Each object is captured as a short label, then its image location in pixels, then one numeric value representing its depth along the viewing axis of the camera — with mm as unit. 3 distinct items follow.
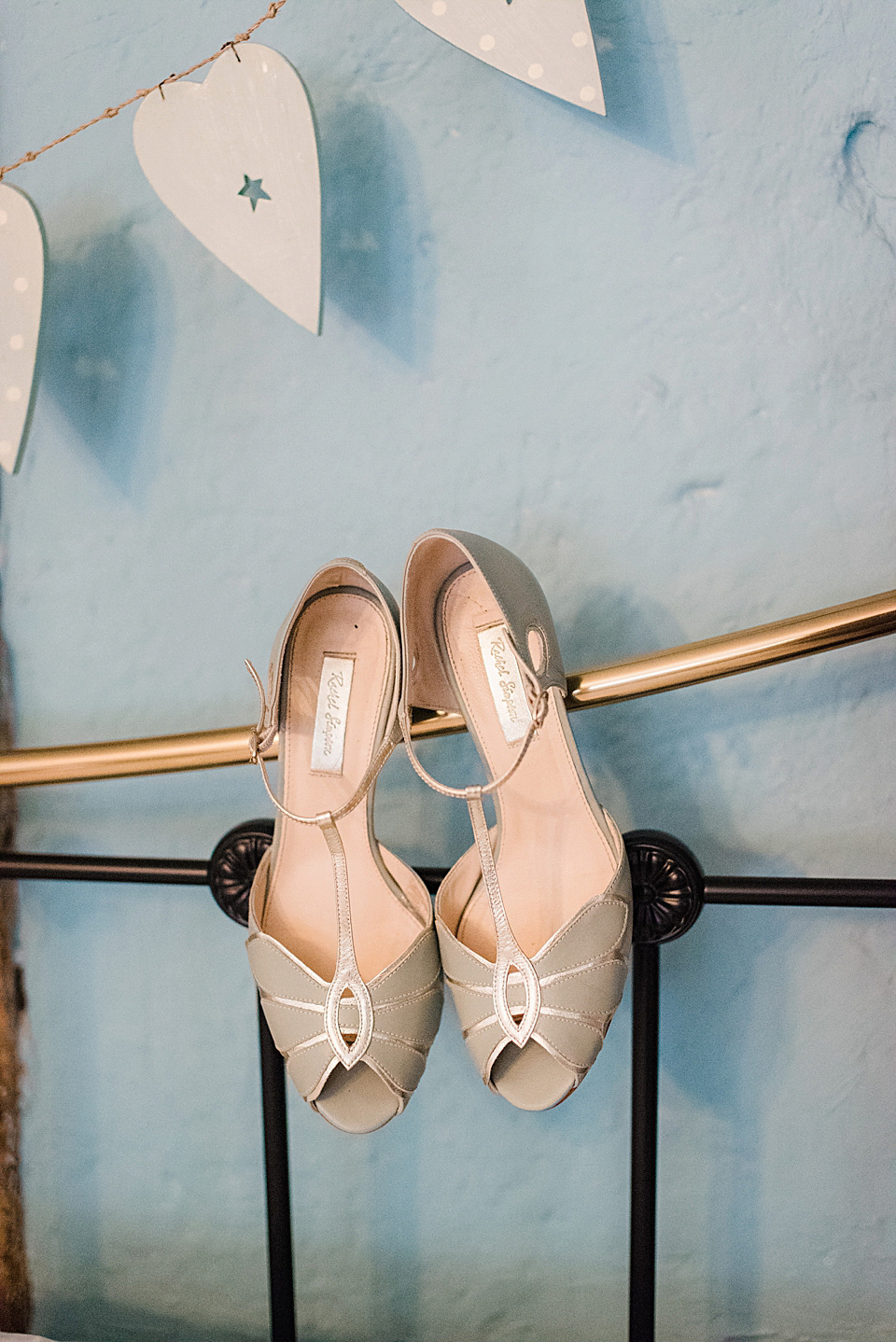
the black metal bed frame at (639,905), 601
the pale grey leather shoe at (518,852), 561
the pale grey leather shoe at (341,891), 581
